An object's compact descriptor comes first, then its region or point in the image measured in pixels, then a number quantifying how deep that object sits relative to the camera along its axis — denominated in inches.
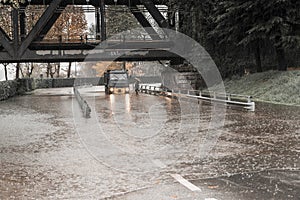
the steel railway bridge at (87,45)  1498.5
